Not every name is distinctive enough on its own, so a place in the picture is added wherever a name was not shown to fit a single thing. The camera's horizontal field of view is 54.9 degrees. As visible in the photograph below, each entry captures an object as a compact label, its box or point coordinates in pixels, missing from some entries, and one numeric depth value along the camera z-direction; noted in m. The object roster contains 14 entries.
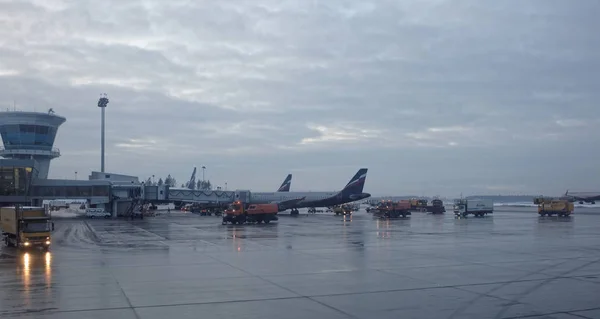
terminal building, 80.12
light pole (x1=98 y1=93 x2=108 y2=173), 106.70
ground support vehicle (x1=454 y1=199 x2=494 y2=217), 77.22
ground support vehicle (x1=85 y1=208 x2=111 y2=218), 80.56
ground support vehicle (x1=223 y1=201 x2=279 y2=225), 61.56
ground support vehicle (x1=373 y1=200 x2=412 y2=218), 77.12
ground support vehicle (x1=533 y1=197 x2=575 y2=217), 74.75
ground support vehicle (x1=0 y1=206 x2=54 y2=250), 33.12
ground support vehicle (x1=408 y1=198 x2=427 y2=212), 106.79
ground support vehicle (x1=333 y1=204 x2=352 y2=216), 90.69
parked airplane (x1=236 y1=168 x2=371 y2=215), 87.62
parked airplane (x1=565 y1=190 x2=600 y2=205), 131.50
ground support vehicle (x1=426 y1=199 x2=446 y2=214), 90.56
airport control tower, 92.95
